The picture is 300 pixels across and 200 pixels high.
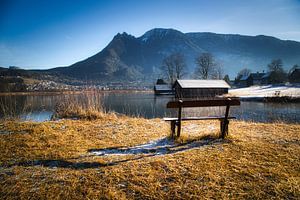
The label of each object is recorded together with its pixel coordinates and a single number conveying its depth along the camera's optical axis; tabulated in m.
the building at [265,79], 70.69
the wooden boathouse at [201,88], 39.19
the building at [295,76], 58.72
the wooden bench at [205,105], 4.36
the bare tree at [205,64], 54.34
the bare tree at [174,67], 59.38
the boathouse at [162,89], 59.39
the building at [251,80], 74.44
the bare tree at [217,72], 59.75
